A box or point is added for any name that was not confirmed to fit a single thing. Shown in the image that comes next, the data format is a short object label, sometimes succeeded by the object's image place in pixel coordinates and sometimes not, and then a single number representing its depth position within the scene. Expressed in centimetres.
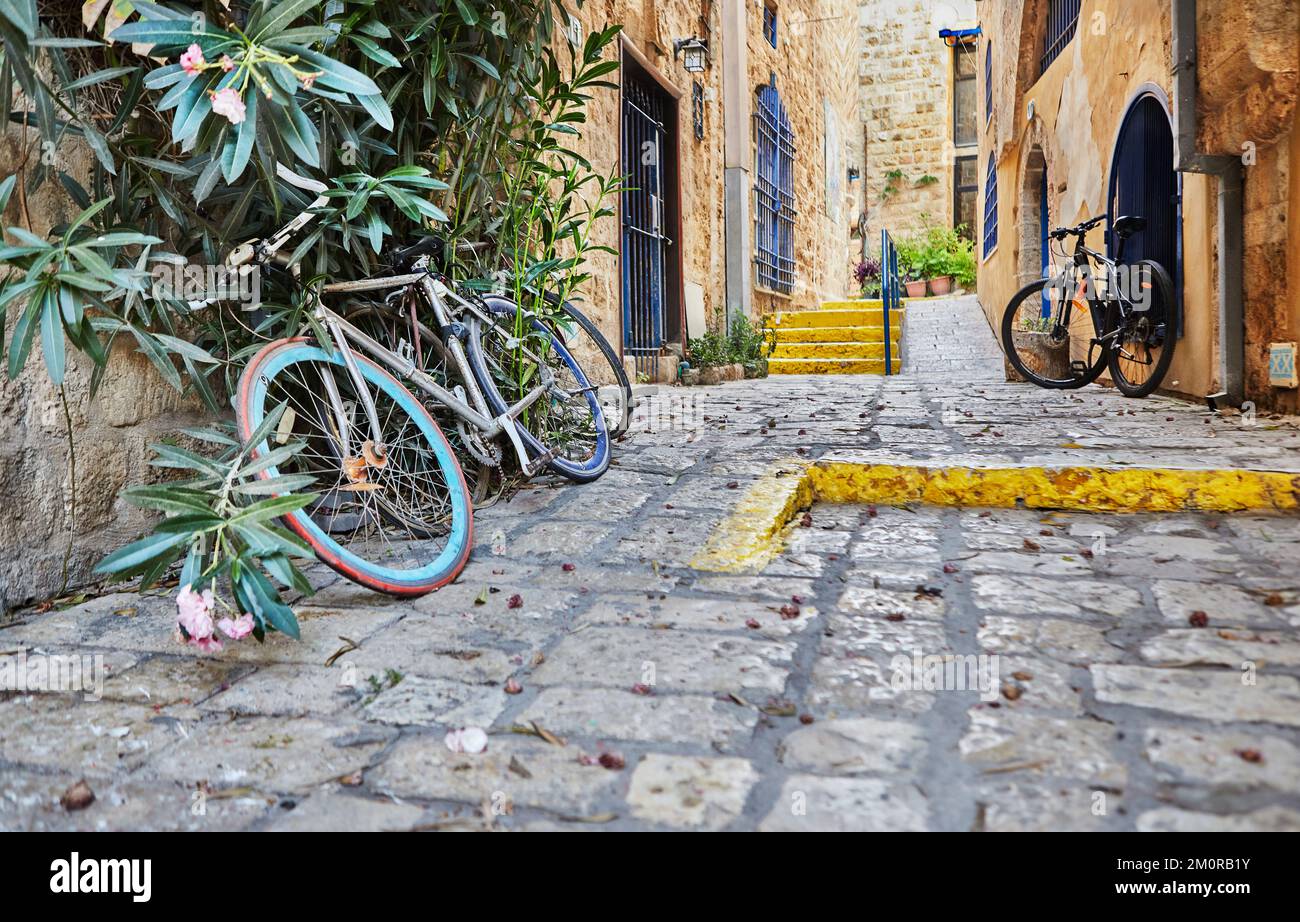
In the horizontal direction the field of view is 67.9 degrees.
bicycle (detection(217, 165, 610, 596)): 235
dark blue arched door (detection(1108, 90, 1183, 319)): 537
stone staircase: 967
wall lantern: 773
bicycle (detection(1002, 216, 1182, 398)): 537
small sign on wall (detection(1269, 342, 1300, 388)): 416
